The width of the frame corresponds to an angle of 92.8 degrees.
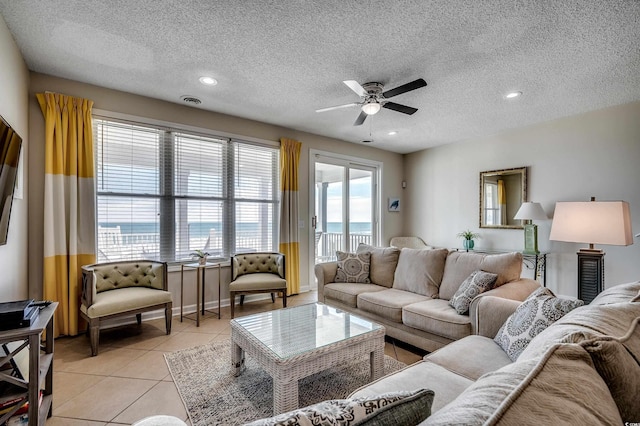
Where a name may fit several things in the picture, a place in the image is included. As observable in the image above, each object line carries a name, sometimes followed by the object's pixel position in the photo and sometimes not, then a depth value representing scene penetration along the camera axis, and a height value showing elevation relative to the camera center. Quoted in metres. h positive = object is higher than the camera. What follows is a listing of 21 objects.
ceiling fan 2.81 +1.12
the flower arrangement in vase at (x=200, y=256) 3.64 -0.52
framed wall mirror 4.61 +0.26
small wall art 6.09 +0.18
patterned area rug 1.86 -1.21
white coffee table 1.71 -0.84
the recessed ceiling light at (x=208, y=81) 3.04 +1.36
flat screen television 1.93 +0.29
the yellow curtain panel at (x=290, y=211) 4.55 +0.04
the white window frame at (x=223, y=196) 3.55 +0.25
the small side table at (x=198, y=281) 3.48 -0.81
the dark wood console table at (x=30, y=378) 1.45 -0.78
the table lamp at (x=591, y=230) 2.34 -0.14
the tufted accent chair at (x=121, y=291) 2.68 -0.77
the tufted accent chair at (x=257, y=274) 3.58 -0.79
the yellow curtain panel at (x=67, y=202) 2.94 +0.12
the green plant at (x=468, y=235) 4.99 -0.37
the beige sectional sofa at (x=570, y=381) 0.52 -0.34
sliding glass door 5.30 +0.14
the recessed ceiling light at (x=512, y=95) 3.34 +1.31
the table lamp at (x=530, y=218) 4.13 -0.08
